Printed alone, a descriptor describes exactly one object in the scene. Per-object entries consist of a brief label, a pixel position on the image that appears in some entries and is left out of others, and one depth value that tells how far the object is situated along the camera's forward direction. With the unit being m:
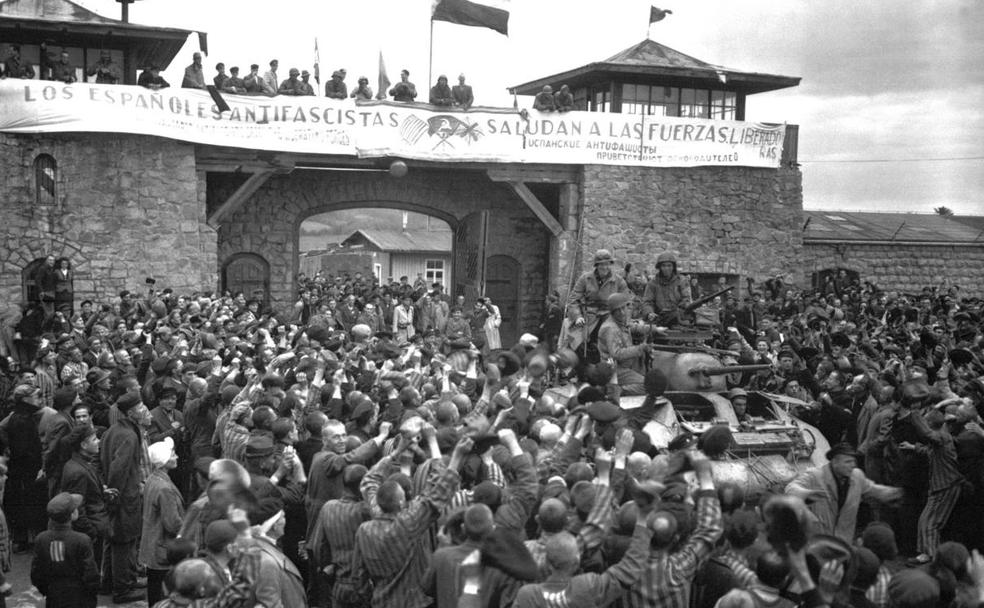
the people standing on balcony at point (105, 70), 20.56
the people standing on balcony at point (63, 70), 19.78
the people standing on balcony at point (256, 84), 21.12
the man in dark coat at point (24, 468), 10.75
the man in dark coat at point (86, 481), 8.72
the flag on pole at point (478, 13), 23.12
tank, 9.67
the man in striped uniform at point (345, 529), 7.13
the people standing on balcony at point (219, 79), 21.02
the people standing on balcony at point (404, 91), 22.48
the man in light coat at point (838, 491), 7.37
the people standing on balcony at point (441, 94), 22.36
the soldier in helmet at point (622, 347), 11.50
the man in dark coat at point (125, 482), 9.30
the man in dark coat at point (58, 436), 9.47
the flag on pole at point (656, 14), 25.02
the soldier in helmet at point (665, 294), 12.35
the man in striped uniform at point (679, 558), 5.69
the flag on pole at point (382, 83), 22.50
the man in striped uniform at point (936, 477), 9.33
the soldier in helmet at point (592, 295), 12.62
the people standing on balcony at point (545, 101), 22.69
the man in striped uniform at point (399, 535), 6.30
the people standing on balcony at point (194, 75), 20.92
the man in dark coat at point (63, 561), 7.54
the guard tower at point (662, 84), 24.72
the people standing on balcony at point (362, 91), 22.16
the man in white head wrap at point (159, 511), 8.34
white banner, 19.62
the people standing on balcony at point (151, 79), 20.56
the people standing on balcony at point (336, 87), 21.92
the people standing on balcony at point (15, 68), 19.52
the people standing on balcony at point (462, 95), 22.70
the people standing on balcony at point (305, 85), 21.64
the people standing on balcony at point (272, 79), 21.53
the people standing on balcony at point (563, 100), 22.77
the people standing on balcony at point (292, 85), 21.55
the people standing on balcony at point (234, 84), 21.01
